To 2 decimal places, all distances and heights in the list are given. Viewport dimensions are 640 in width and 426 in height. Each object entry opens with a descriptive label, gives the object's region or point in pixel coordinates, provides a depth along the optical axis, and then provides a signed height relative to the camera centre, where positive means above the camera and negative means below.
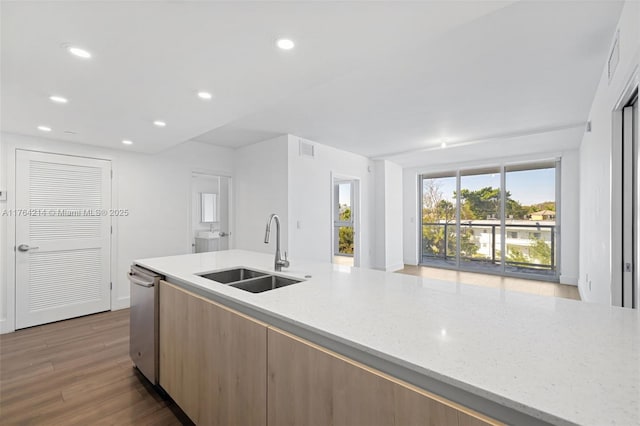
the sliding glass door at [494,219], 5.66 -0.11
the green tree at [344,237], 7.55 -0.62
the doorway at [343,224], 7.41 -0.25
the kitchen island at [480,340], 0.64 -0.38
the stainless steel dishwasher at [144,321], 2.04 -0.79
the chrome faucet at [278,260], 2.02 -0.32
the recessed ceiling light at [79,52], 1.66 +0.92
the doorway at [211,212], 5.20 +0.03
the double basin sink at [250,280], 1.94 -0.45
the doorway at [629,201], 2.06 +0.10
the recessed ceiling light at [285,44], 1.61 +0.95
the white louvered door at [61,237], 3.38 -0.29
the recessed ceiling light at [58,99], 2.30 +0.90
